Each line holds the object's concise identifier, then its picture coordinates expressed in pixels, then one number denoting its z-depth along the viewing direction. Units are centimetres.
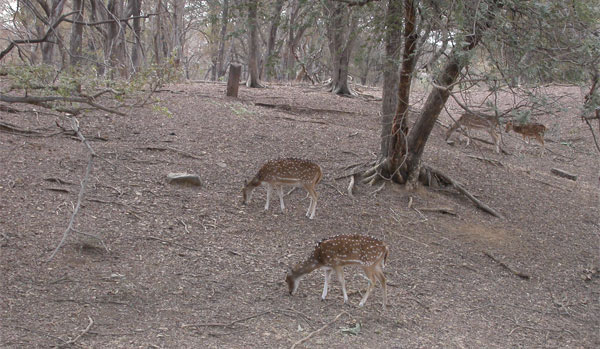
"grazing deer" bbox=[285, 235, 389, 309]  638
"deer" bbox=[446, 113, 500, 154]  1409
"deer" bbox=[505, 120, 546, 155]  1539
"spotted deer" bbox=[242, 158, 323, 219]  876
